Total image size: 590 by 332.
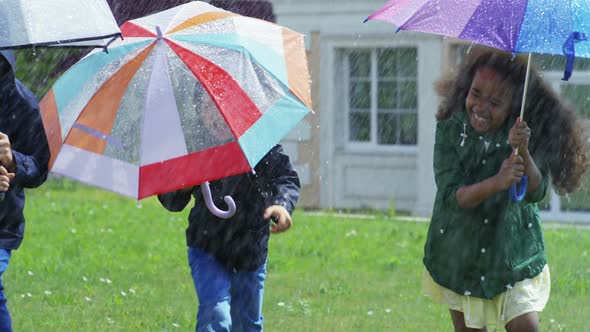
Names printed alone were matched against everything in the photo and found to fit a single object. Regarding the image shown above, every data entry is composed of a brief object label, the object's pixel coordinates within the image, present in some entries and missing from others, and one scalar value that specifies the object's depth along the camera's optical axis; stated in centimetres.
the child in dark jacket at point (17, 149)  1002
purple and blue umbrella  915
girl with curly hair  1002
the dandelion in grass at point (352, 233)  2558
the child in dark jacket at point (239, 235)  1016
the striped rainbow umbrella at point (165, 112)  893
